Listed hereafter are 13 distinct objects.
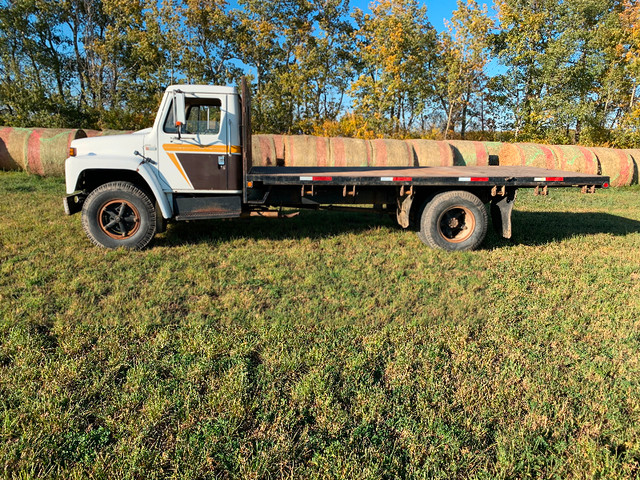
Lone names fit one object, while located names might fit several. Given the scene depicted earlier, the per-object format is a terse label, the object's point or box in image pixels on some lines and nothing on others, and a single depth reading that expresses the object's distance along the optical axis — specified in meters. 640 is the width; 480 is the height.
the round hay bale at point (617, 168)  16.09
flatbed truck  5.84
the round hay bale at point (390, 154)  14.17
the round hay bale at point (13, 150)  13.82
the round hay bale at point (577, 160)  15.59
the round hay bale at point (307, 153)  14.08
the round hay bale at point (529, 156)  15.27
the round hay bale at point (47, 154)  13.66
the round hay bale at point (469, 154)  15.44
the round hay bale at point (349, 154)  14.02
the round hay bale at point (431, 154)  14.87
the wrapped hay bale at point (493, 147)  15.91
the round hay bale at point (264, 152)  14.06
